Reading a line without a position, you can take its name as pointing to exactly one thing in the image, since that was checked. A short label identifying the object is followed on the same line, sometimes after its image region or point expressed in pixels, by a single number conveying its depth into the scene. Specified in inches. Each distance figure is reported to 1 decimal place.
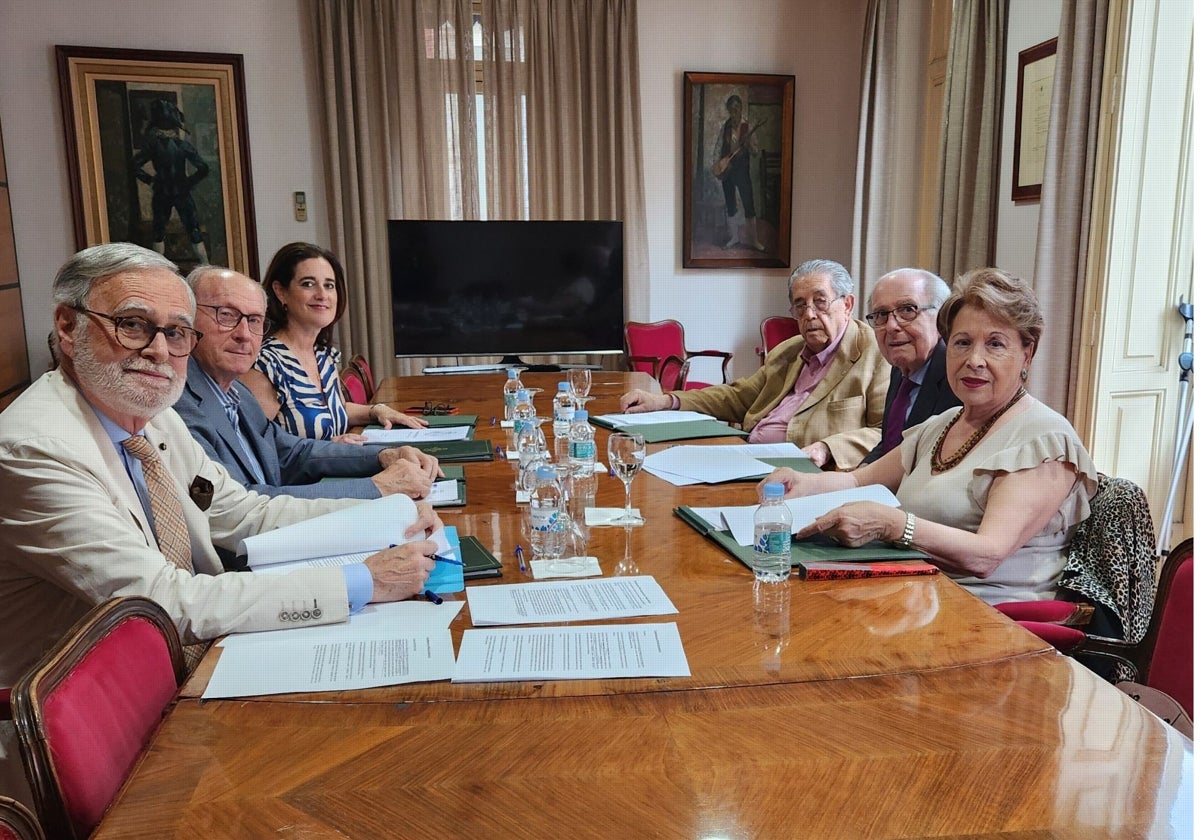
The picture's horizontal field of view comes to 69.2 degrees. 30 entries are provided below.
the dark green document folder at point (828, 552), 60.9
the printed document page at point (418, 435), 109.1
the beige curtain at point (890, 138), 219.6
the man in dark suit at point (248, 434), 81.3
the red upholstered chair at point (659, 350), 223.1
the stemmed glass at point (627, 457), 69.1
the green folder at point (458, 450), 96.3
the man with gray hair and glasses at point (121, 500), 51.1
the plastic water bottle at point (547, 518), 61.8
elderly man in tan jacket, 118.2
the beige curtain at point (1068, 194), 145.3
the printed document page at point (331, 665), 44.1
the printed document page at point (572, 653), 44.9
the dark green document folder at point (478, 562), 59.3
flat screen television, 216.8
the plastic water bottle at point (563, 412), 100.3
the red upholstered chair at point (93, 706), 35.8
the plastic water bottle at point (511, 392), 119.7
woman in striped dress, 114.3
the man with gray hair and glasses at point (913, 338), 99.3
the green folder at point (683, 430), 106.7
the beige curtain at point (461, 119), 215.6
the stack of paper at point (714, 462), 85.6
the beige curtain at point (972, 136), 179.3
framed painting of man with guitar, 235.3
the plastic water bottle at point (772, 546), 55.7
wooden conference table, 33.4
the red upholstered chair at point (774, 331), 232.1
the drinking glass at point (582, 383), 136.5
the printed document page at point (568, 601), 51.8
